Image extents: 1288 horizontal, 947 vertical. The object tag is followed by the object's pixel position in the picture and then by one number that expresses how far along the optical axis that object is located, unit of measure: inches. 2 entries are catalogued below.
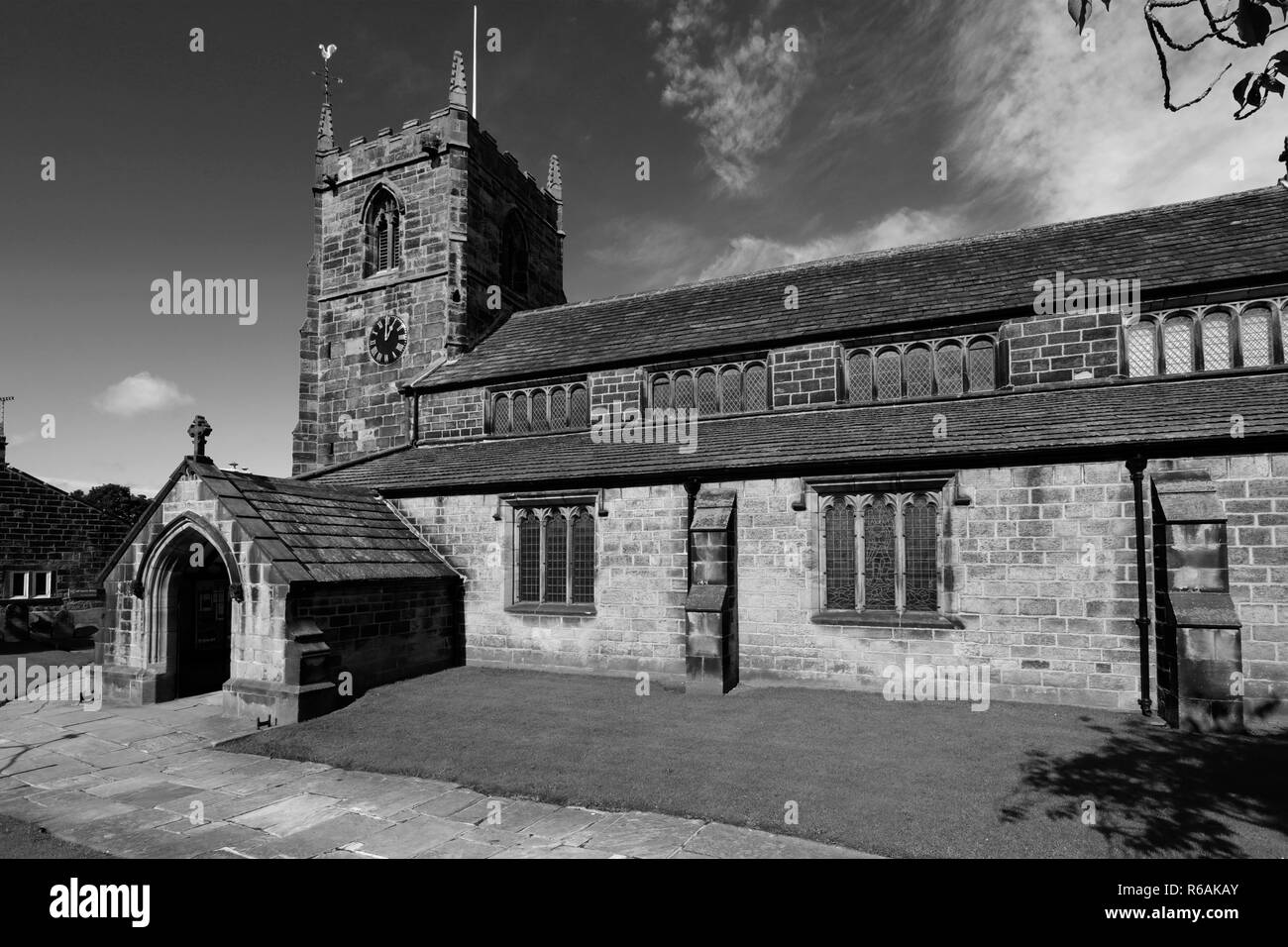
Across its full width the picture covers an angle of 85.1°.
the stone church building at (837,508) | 432.8
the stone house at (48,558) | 901.2
